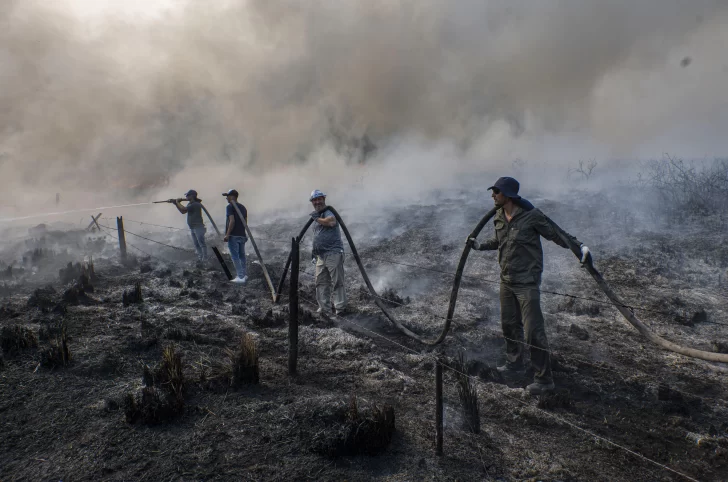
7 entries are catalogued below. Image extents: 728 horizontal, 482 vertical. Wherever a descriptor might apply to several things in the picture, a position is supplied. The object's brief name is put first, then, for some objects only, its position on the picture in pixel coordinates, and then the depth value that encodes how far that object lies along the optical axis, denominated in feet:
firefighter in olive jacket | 14.42
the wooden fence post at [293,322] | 15.54
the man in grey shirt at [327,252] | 22.55
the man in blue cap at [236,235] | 28.84
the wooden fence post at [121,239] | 39.00
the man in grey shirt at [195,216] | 33.76
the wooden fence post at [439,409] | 10.65
